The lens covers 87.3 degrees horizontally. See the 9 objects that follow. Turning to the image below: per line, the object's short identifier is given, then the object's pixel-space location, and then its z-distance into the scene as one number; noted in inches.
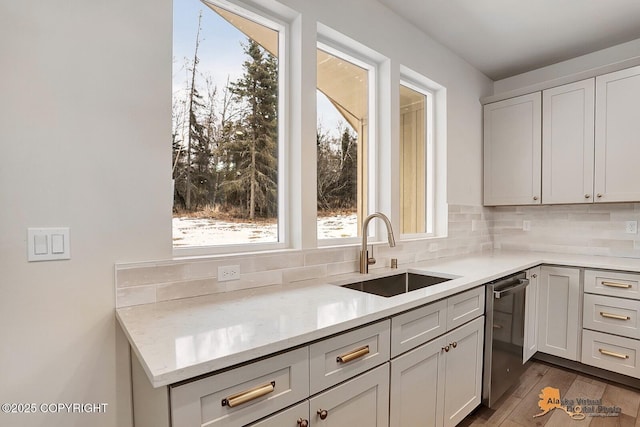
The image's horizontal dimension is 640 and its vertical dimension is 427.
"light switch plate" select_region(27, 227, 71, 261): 43.8
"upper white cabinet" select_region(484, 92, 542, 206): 120.3
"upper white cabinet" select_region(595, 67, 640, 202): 100.3
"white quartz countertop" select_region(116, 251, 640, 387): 34.2
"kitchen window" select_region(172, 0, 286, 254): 62.0
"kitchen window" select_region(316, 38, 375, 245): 84.8
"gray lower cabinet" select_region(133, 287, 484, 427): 35.4
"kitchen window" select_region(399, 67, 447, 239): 108.3
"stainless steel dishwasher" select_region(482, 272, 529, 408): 79.0
